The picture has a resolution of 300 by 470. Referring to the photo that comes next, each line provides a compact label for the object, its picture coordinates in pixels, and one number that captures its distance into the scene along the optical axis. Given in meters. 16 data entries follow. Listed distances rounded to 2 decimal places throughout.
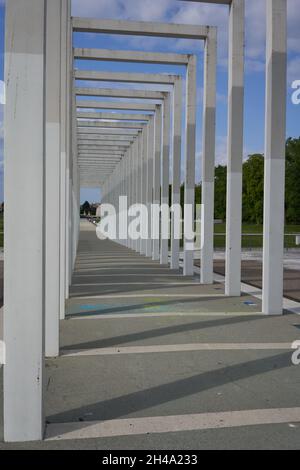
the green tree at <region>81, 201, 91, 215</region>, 144.75
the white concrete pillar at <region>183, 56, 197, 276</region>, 17.03
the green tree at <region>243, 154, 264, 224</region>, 75.38
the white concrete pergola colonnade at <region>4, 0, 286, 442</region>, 4.29
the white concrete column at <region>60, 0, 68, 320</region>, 8.53
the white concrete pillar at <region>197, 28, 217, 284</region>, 14.69
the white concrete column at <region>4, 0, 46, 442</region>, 4.27
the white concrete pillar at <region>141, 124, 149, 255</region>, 27.18
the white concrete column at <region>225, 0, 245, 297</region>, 12.30
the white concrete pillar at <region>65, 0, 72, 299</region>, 9.94
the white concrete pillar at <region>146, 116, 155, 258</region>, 25.71
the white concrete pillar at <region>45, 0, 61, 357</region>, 6.83
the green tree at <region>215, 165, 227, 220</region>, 88.38
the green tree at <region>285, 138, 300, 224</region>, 64.81
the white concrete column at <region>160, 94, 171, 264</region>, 22.12
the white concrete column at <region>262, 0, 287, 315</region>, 10.01
